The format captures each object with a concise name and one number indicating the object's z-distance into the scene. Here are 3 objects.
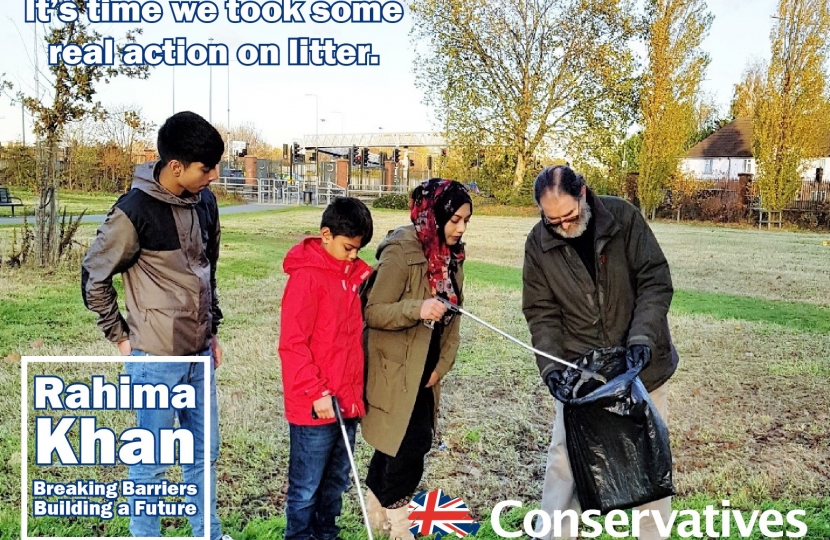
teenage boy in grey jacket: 2.10
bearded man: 2.25
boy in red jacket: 2.19
